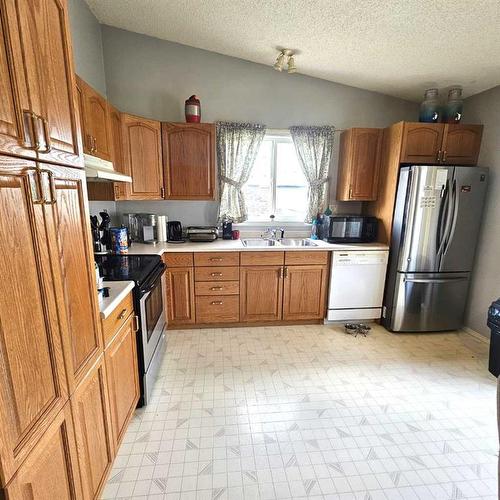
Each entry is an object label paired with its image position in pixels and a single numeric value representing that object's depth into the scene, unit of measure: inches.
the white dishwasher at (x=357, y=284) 118.5
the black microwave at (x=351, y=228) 124.0
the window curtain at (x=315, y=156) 129.2
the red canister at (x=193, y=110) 113.9
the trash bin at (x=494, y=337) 88.3
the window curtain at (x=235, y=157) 125.5
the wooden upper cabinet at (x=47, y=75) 30.7
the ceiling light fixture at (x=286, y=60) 104.7
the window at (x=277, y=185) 134.1
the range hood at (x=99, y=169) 63.1
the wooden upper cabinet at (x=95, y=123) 78.2
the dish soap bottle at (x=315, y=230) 133.7
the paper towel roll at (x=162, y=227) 123.0
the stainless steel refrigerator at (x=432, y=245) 106.0
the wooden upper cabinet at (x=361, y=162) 121.9
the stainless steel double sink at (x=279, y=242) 130.5
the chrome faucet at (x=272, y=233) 135.2
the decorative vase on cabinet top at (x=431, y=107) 113.2
